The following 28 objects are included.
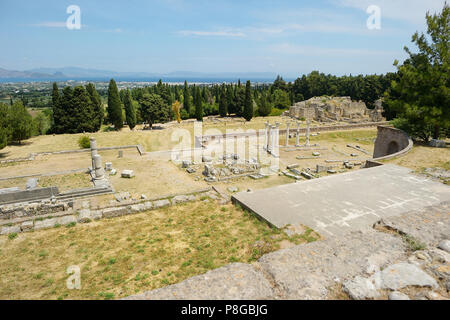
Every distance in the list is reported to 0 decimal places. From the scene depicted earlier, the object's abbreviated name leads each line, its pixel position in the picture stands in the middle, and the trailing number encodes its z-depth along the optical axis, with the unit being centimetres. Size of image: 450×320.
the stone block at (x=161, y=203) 1106
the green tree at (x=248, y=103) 4600
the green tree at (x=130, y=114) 4163
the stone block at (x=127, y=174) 1632
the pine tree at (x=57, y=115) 3314
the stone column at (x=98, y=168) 1514
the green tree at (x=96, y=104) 3781
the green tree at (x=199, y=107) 5051
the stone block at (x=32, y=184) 1373
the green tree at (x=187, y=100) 6122
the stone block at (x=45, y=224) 941
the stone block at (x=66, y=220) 965
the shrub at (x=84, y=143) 2395
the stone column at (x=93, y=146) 1617
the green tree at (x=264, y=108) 5053
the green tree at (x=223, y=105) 5428
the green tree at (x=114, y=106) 3922
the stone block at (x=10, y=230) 900
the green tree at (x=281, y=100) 5951
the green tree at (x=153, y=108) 3744
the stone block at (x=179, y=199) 1145
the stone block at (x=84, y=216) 985
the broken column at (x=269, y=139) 2444
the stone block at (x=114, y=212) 1030
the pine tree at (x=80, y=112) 3312
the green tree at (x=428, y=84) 1639
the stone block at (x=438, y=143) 1628
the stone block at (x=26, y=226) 923
